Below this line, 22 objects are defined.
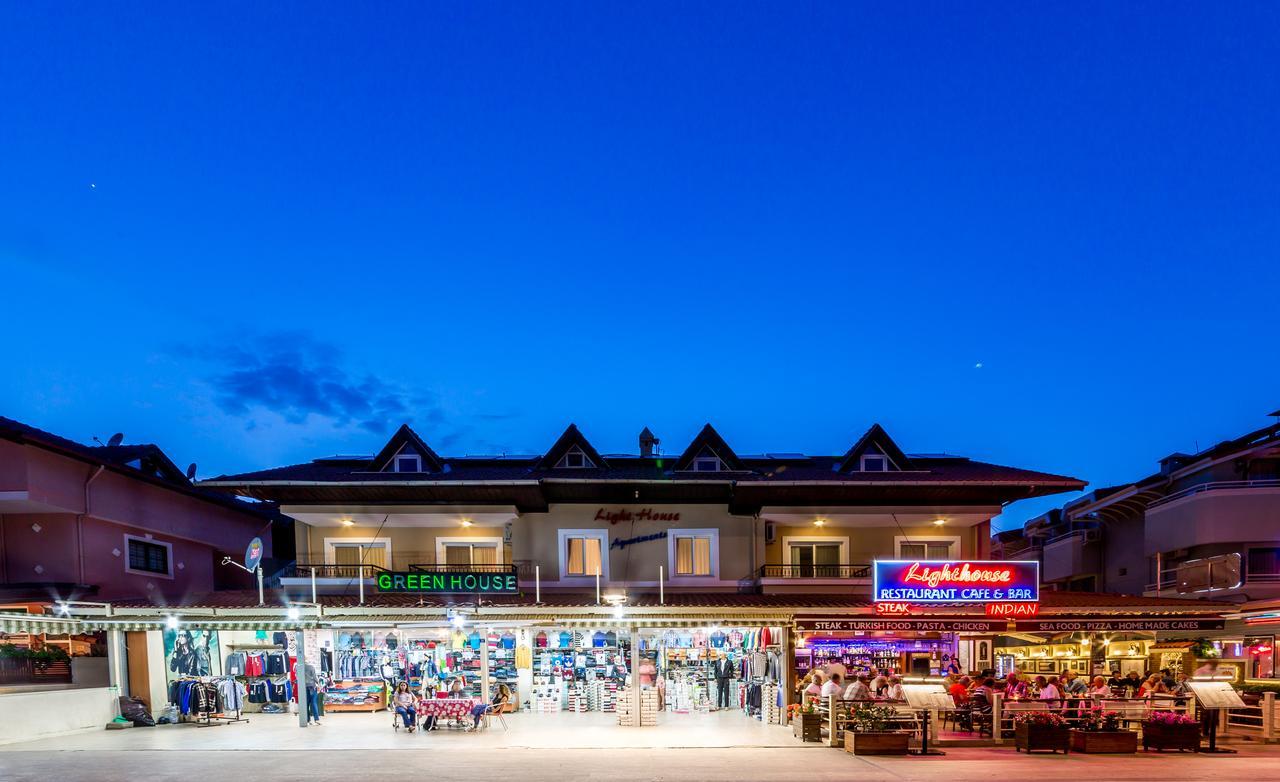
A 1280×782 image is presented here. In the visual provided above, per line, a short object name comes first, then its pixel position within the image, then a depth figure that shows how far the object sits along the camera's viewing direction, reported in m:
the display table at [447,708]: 18.23
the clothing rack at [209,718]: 19.62
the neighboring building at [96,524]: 21.83
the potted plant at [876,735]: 15.27
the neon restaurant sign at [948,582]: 19.05
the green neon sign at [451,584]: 20.14
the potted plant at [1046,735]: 15.55
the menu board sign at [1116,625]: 19.08
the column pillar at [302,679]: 19.19
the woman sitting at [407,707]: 18.34
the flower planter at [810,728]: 16.56
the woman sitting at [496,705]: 18.19
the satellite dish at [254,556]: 18.62
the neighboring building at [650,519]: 22.86
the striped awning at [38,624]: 17.64
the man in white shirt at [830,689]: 16.67
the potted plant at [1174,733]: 15.77
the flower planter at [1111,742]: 15.53
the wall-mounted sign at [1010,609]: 19.12
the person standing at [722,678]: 22.05
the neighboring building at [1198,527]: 25.11
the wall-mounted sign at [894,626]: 18.98
